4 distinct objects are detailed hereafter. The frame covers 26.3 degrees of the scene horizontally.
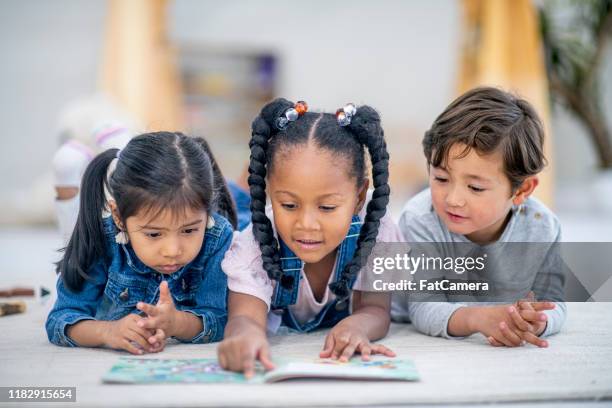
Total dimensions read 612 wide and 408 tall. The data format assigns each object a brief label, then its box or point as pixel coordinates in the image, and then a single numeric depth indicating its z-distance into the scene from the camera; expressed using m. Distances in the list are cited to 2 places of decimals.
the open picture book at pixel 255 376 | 1.44
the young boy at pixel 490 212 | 1.64
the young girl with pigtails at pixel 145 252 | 1.56
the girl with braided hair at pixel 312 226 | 1.55
